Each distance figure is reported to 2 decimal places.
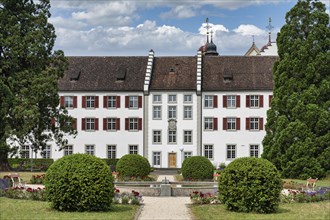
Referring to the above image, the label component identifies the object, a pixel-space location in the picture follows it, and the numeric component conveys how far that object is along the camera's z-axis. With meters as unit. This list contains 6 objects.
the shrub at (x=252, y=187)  19.89
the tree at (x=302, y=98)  37.91
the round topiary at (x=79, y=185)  19.55
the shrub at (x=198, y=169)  36.03
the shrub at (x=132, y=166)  36.78
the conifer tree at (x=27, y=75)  40.28
